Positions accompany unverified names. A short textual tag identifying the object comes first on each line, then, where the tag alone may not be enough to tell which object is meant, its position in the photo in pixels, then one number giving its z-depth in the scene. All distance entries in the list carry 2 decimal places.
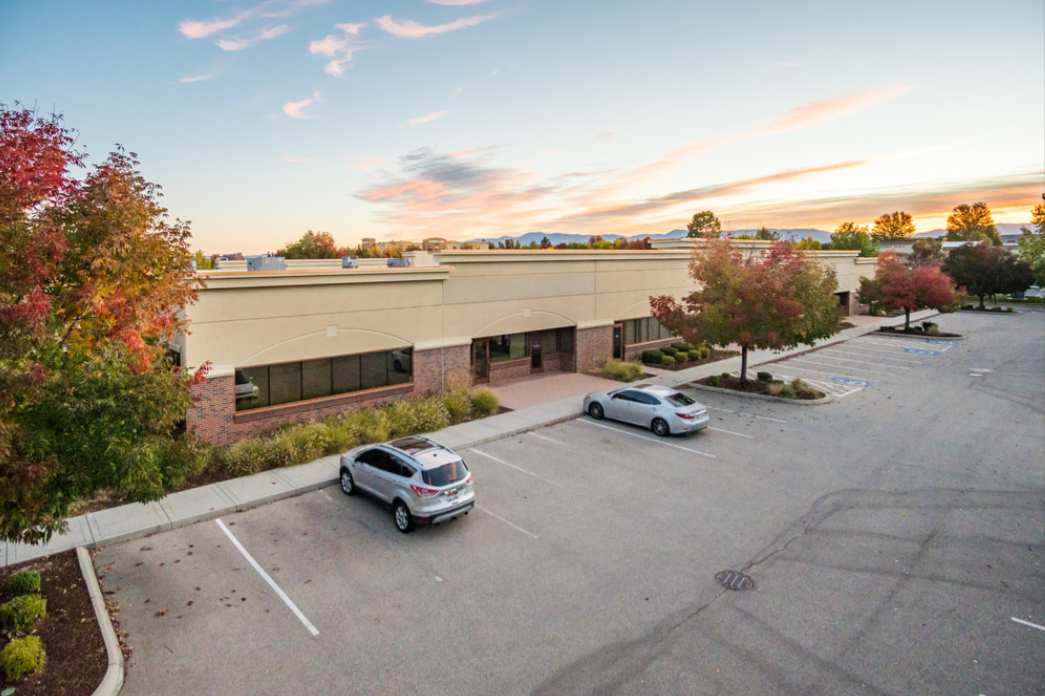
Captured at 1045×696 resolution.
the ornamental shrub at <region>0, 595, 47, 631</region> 9.05
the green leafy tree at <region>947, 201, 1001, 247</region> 119.76
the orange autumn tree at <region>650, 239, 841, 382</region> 24.62
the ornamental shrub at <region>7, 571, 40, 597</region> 9.79
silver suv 12.30
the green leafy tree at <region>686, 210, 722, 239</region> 90.32
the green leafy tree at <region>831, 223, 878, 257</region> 89.97
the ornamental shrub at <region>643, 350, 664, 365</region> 32.15
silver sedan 19.17
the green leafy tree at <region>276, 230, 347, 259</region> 68.25
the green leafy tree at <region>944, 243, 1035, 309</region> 58.19
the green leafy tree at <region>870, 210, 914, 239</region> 137.12
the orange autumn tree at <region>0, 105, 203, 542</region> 7.84
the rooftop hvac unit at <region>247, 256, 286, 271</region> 20.84
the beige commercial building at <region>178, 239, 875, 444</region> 18.14
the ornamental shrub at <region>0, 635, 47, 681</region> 7.96
